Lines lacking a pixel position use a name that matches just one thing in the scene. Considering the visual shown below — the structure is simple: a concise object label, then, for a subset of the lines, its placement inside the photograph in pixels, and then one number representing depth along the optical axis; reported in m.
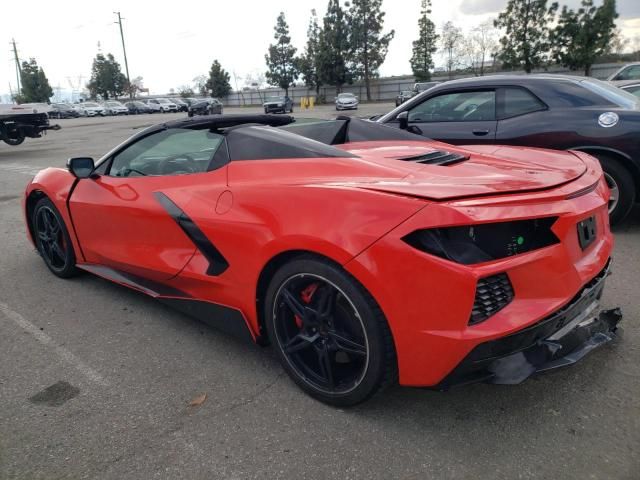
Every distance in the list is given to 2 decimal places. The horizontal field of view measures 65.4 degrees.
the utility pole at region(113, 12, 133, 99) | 67.62
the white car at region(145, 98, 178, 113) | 56.03
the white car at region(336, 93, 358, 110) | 34.41
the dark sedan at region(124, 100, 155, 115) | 55.38
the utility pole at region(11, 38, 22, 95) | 81.44
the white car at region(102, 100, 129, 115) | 52.84
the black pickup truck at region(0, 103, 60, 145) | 13.64
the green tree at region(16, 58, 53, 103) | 75.06
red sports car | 1.85
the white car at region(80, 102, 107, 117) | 51.97
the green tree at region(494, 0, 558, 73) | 37.44
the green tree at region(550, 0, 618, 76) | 34.91
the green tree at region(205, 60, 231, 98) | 68.94
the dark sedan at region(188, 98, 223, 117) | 29.56
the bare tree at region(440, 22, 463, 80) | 55.38
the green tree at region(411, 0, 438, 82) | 50.22
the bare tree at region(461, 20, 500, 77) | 55.16
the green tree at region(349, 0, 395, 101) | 51.97
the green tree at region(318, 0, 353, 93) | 52.62
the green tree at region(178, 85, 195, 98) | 81.00
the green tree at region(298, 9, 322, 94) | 54.97
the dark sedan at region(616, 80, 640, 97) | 7.43
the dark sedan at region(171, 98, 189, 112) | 55.24
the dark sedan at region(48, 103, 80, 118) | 51.62
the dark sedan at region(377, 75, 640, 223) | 4.59
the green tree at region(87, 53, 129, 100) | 80.00
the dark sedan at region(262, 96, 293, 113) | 35.78
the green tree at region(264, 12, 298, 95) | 60.38
